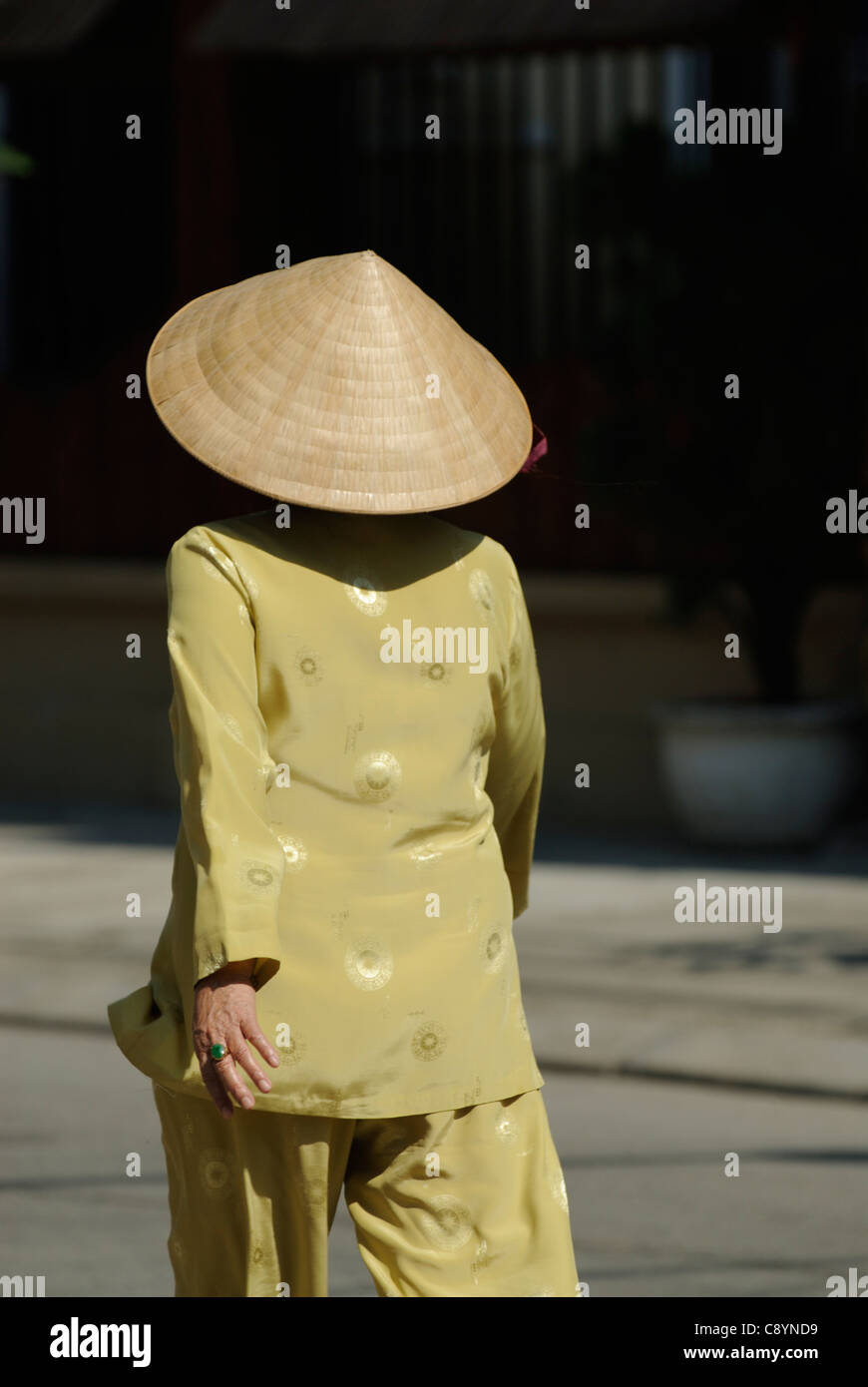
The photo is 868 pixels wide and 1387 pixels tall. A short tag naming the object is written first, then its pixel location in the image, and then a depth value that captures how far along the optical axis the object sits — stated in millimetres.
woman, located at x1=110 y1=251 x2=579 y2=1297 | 5555
